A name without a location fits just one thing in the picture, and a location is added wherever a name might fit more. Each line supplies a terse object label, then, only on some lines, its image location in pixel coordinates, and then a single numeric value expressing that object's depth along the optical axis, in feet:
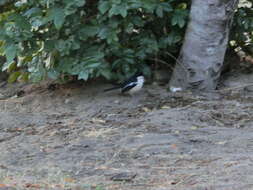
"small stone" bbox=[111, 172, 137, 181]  32.58
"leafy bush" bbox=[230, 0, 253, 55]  53.47
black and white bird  49.80
